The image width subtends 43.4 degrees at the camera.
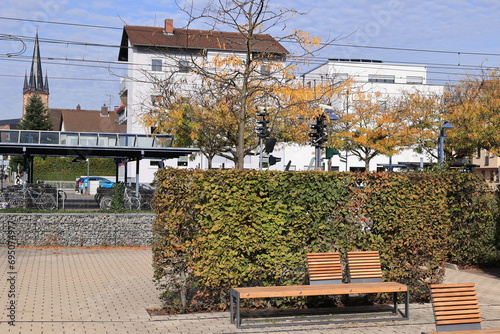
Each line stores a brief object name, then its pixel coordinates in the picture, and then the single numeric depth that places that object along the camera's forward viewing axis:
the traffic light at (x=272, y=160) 21.55
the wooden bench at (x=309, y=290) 8.77
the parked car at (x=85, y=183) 45.03
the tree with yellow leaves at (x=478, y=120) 37.81
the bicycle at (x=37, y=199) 20.24
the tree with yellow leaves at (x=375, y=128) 42.00
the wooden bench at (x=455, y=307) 7.02
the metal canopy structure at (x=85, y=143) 24.53
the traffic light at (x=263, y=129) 21.67
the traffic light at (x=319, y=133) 19.91
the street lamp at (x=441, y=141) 28.39
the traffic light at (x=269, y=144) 20.16
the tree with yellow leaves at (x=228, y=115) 12.68
